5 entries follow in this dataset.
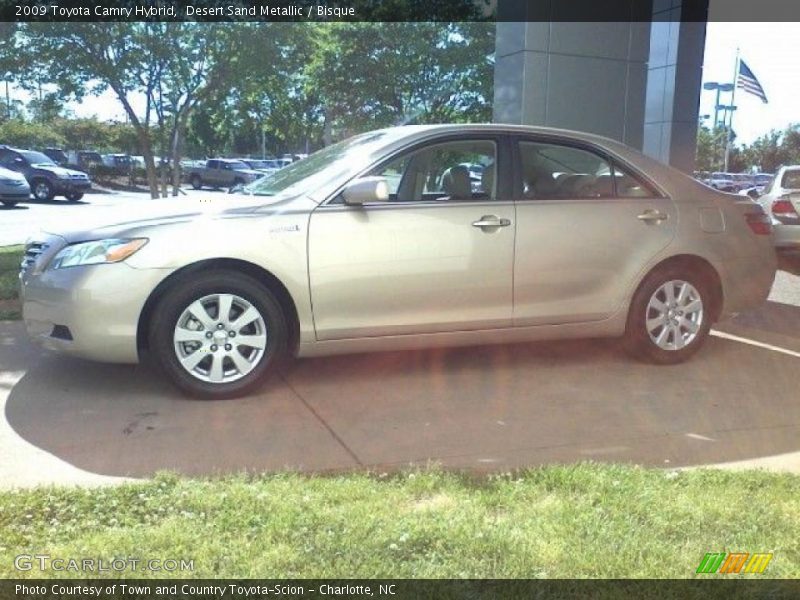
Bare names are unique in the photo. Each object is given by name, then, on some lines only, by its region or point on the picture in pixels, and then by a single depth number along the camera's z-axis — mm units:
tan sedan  4410
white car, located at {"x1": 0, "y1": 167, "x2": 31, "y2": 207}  19359
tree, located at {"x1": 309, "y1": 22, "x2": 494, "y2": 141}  15891
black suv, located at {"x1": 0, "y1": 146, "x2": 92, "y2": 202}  20973
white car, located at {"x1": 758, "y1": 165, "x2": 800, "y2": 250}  10148
